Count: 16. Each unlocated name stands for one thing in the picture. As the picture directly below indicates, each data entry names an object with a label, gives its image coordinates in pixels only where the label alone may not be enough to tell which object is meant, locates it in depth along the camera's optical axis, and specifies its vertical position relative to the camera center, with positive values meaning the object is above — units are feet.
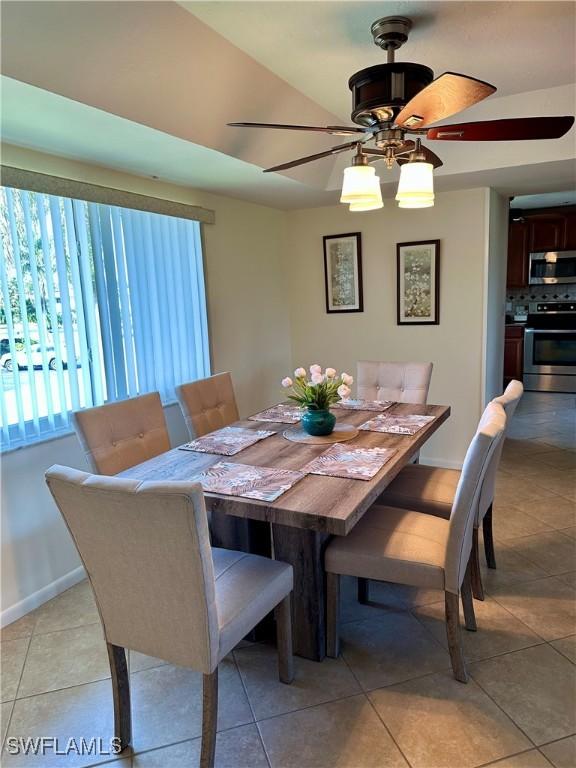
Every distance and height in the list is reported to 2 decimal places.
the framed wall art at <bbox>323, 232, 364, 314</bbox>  13.97 +0.99
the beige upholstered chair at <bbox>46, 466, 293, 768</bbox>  4.24 -2.46
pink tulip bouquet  7.78 -1.28
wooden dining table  5.33 -2.14
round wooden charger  7.76 -2.05
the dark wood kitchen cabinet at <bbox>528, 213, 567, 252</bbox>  20.90 +2.80
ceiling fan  4.98 +2.00
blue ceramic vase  7.93 -1.83
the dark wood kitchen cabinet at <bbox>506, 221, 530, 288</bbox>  21.49 +1.97
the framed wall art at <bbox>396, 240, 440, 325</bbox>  12.97 +0.56
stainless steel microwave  21.02 +1.29
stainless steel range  21.12 -2.24
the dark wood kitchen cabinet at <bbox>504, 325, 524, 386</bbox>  21.67 -2.21
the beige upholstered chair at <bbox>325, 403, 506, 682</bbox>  5.79 -3.02
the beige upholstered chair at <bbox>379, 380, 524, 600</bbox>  7.36 -3.03
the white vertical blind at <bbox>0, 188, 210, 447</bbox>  7.59 +0.20
